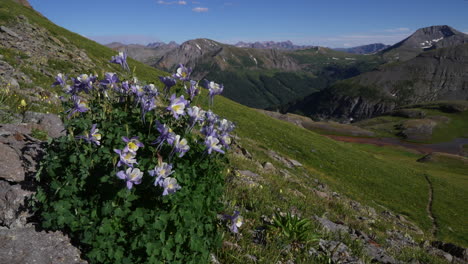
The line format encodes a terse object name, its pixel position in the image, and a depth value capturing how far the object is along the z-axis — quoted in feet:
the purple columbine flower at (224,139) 15.37
